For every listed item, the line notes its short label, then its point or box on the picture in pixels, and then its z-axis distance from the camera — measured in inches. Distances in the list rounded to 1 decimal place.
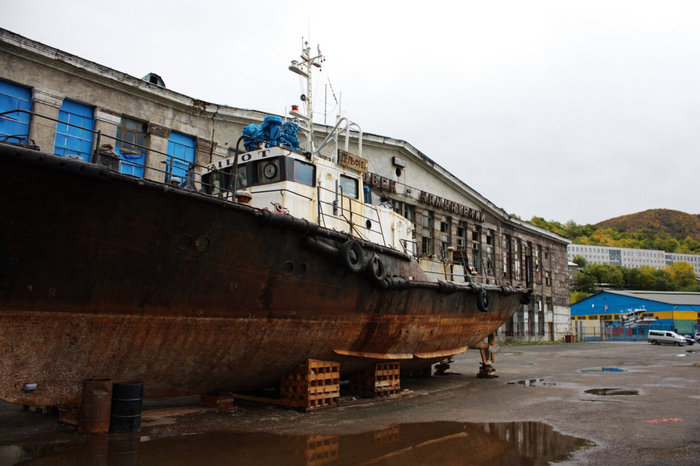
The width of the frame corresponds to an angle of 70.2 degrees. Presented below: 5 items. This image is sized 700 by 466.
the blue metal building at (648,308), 1905.8
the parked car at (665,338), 1321.4
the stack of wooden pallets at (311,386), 301.7
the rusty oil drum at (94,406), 220.7
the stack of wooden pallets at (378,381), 363.6
